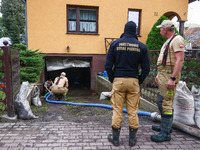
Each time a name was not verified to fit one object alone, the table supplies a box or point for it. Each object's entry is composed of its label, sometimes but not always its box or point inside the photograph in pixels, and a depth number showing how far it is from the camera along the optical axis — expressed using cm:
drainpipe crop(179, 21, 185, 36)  1159
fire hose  329
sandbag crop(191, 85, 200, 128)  351
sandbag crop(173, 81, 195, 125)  353
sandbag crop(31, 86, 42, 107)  595
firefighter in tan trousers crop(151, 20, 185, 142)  298
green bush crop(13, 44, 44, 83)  701
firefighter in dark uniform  290
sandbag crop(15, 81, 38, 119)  417
